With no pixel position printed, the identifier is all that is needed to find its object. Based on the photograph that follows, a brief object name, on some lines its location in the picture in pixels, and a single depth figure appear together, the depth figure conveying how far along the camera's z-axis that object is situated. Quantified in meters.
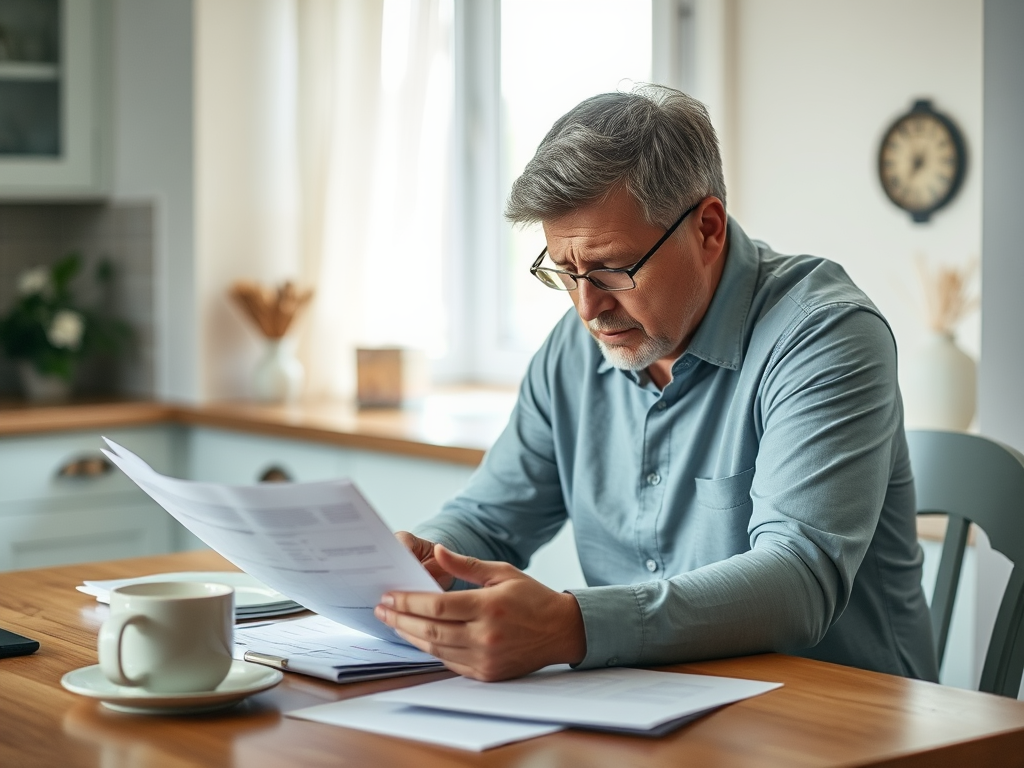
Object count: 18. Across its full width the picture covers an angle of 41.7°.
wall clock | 2.68
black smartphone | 1.28
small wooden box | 3.25
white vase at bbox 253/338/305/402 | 3.39
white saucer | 1.07
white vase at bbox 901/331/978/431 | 2.23
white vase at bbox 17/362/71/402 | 3.52
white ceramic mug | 1.06
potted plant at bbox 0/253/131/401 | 3.47
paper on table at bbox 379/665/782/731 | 1.05
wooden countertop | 2.72
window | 3.37
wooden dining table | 0.97
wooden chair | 1.60
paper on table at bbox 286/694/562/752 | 1.01
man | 1.30
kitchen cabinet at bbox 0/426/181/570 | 3.09
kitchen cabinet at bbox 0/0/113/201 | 3.48
